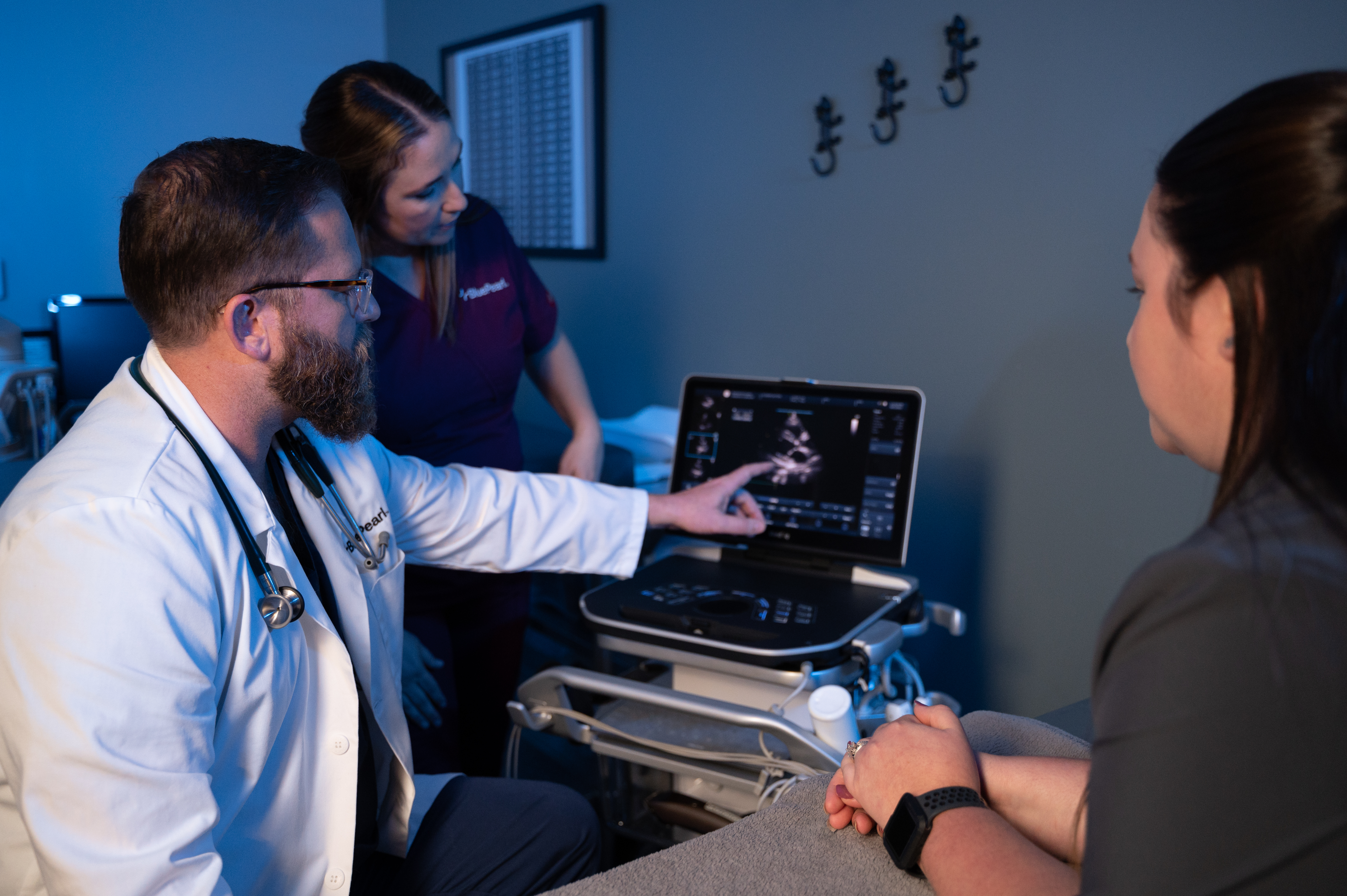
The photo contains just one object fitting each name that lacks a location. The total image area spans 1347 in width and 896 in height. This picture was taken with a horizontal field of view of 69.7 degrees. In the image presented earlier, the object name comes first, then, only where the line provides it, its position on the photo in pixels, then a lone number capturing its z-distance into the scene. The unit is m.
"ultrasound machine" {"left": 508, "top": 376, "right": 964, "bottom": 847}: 1.34
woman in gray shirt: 0.51
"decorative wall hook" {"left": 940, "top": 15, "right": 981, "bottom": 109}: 1.95
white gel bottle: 1.24
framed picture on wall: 2.85
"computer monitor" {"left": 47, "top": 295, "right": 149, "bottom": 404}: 2.99
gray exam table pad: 0.82
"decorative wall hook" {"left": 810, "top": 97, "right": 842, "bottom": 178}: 2.21
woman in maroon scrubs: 1.53
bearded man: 0.84
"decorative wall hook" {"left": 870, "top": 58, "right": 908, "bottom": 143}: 2.07
